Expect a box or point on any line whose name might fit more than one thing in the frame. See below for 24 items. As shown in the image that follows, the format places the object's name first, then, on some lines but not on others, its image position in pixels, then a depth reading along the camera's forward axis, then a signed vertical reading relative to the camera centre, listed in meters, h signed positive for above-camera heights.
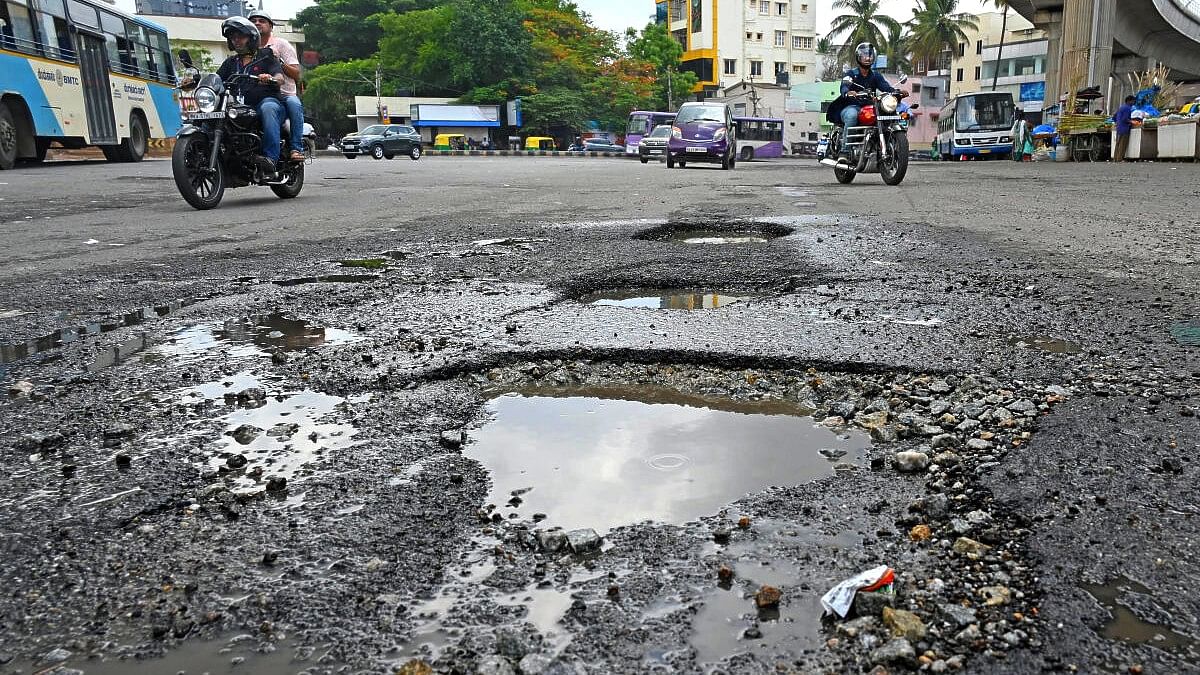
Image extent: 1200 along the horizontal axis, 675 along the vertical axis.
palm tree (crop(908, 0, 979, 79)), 60.03 +7.41
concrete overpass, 25.36 +2.94
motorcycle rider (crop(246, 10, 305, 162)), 7.88 +0.86
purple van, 21.06 +0.12
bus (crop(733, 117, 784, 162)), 40.62 +0.07
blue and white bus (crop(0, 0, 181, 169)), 15.16 +1.65
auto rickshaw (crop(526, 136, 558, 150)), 54.11 +0.26
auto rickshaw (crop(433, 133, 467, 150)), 53.09 +0.56
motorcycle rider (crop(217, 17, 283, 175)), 7.65 +0.69
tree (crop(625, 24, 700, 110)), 61.78 +6.04
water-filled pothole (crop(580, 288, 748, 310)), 3.54 -0.66
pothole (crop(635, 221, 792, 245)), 5.49 -0.61
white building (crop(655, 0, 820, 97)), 70.78 +8.36
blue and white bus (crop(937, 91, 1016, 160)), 27.45 +0.23
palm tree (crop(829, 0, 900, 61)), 62.41 +8.29
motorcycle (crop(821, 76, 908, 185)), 10.23 -0.04
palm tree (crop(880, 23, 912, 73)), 63.28 +6.60
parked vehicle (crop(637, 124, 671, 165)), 29.64 -0.10
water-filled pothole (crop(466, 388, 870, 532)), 1.70 -0.70
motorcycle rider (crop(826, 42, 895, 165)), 10.27 +0.61
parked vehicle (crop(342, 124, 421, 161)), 37.12 +0.45
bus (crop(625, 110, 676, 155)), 41.88 +0.83
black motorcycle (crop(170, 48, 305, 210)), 7.47 +0.14
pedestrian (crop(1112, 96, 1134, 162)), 20.06 -0.01
